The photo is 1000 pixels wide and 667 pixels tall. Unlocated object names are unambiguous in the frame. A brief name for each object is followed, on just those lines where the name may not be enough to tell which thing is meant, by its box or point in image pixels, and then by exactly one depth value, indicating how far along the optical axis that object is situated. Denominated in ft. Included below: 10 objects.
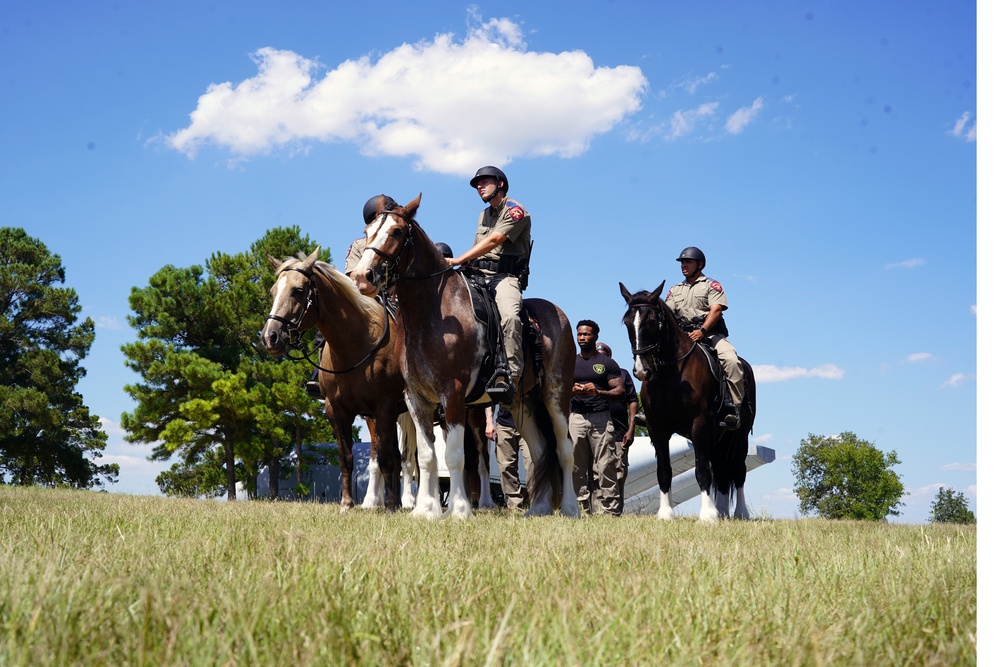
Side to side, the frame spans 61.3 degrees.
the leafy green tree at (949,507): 269.46
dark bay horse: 33.06
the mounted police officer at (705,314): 35.96
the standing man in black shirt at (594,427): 41.63
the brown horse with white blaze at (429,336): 27.68
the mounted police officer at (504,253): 30.14
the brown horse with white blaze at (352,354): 32.50
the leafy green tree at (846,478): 250.16
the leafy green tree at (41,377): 119.65
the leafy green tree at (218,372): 107.14
